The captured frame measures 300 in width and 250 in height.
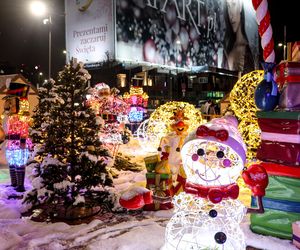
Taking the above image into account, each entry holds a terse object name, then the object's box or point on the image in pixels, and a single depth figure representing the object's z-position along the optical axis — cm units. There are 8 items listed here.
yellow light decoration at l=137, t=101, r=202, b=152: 816
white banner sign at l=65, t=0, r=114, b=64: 2377
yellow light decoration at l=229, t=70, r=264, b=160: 561
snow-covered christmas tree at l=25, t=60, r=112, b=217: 499
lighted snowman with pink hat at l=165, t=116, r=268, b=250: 338
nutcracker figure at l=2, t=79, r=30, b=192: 651
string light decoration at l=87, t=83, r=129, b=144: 878
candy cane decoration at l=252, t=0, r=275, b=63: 436
